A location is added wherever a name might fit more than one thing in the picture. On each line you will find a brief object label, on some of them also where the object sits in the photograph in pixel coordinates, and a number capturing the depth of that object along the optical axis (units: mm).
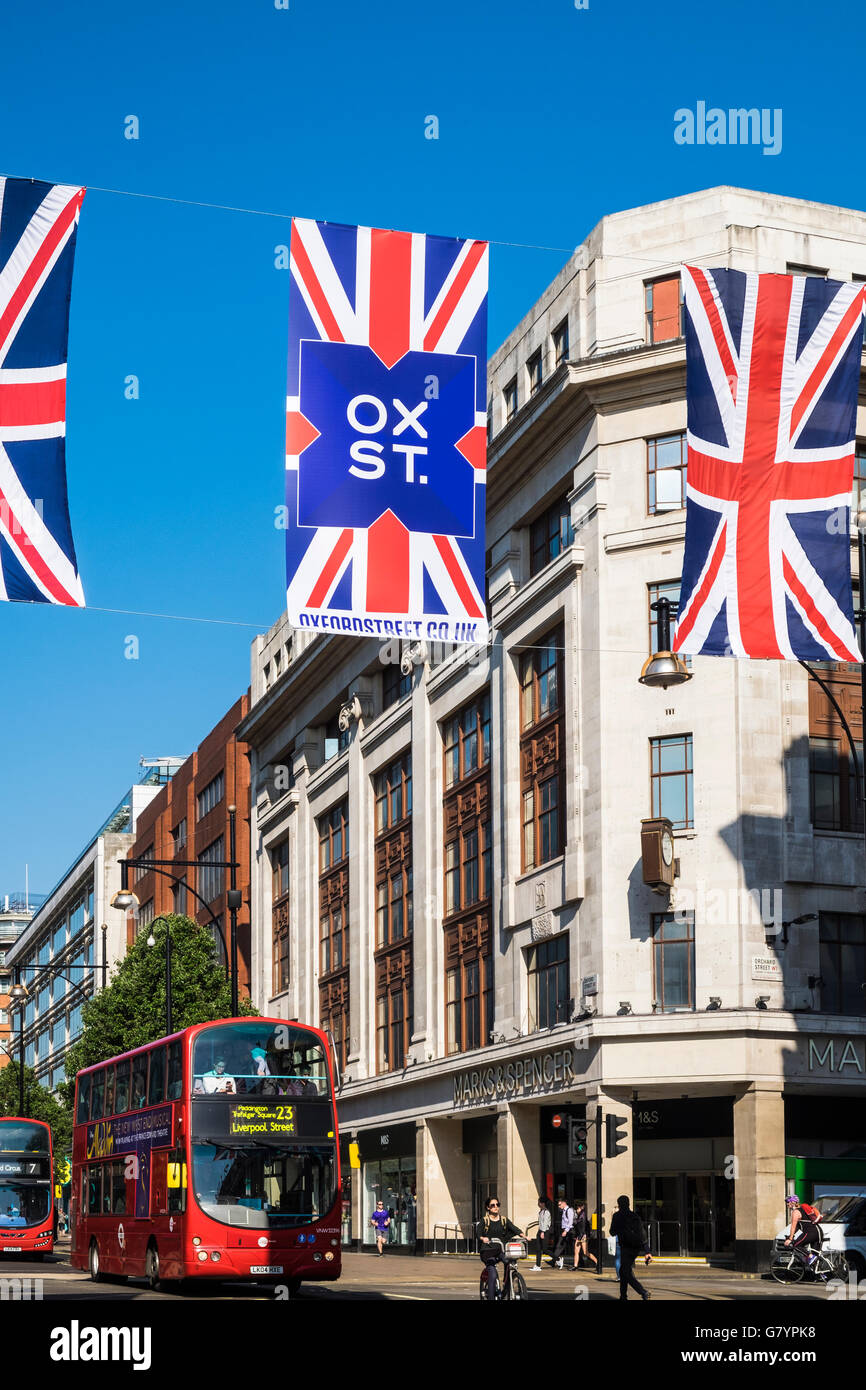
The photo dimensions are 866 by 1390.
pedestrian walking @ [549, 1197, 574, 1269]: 45031
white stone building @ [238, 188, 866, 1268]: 44438
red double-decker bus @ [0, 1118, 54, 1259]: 48844
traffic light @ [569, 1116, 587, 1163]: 39562
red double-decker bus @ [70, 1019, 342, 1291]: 29500
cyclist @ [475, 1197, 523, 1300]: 24875
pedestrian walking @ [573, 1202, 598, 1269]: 43781
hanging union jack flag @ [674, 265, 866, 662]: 25766
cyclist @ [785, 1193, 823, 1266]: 35750
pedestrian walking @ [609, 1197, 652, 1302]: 27125
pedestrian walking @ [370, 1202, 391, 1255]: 59112
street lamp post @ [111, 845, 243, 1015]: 50219
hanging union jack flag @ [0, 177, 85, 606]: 21125
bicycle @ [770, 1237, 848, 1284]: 36000
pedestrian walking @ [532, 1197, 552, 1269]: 47938
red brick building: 88312
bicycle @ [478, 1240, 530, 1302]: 25047
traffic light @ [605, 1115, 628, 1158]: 39500
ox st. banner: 22375
